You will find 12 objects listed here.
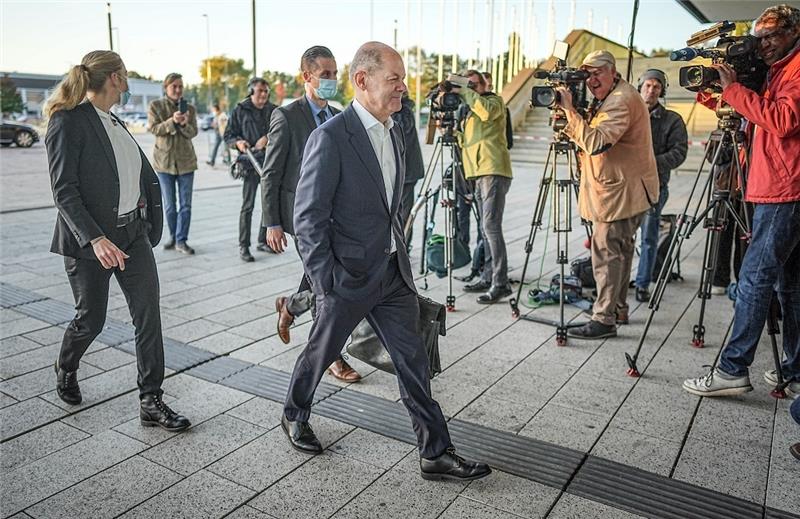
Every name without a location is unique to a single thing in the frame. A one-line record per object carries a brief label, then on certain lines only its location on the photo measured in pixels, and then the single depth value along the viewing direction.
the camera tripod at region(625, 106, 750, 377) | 4.04
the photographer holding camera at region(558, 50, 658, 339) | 4.48
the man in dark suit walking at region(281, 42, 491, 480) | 2.84
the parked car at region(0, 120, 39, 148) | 24.31
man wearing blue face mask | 4.16
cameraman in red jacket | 3.48
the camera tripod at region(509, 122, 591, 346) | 4.77
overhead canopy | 7.90
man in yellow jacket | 5.91
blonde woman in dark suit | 3.23
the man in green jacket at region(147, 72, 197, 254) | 7.51
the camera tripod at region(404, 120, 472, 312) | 5.68
